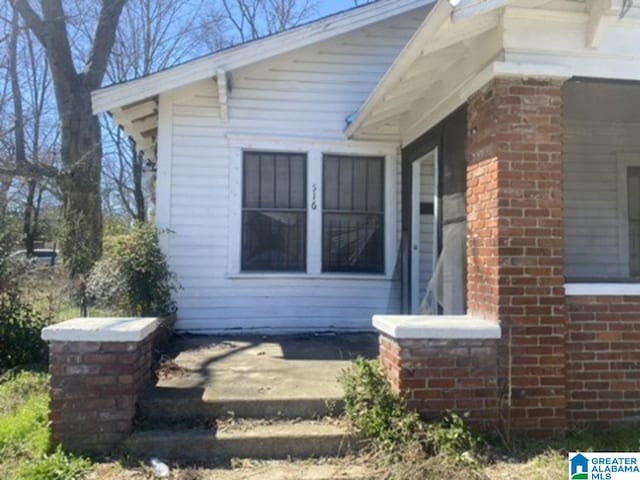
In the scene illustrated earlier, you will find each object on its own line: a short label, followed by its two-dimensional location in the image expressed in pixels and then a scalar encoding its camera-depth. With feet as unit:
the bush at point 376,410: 11.69
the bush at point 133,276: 19.66
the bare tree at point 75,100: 41.60
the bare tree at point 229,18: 69.46
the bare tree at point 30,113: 45.16
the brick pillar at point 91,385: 12.12
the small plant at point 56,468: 10.85
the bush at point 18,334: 20.17
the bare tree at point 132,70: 67.82
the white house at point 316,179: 22.17
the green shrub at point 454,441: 11.23
